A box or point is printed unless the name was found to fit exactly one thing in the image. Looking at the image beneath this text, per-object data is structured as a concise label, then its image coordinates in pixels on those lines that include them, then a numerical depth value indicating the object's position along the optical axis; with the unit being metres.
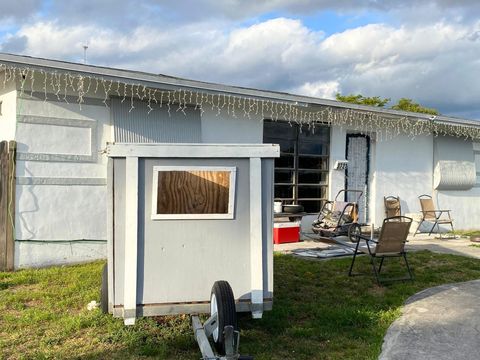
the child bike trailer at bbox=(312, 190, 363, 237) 8.23
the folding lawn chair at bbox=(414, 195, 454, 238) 10.88
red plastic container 8.75
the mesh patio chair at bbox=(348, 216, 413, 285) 5.77
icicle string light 6.76
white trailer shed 3.71
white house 6.80
